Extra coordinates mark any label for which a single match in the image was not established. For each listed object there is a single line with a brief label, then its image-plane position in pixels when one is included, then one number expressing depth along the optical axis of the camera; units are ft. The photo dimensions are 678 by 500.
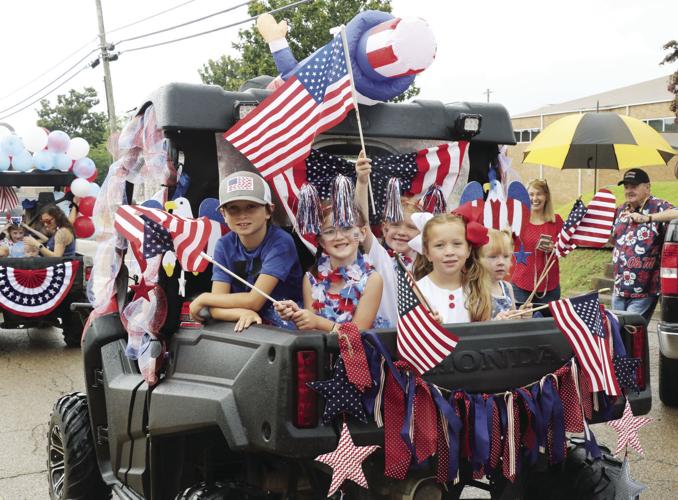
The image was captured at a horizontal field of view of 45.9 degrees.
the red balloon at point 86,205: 35.22
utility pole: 91.76
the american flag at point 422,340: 8.80
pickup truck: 19.88
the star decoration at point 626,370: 10.17
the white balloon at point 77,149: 34.91
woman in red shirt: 20.43
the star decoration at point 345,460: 8.68
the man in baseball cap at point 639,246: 22.86
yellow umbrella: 24.79
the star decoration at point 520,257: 15.06
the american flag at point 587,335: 9.62
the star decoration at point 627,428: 10.14
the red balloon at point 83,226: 35.60
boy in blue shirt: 11.00
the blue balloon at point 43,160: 33.81
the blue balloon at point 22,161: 33.24
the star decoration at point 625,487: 10.50
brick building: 142.52
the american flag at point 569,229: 12.15
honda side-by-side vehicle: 8.88
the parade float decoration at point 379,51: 11.92
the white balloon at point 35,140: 33.94
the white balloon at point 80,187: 34.37
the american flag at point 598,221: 12.10
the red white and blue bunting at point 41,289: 28.96
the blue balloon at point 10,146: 33.17
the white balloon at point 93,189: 34.81
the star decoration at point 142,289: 11.46
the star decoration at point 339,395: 8.68
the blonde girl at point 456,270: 11.21
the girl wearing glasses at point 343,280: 11.17
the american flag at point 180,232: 10.54
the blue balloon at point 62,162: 34.35
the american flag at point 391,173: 12.68
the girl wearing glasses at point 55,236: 31.76
